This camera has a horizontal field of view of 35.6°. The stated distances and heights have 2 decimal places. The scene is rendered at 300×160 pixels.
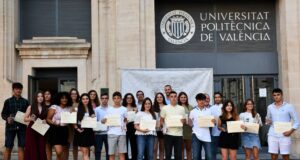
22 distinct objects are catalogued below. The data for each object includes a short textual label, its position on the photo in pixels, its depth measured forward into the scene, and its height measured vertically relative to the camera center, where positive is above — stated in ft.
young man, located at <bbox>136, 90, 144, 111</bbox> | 40.88 +0.00
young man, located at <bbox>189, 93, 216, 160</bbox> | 36.45 -2.79
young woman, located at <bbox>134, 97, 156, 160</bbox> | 36.86 -2.79
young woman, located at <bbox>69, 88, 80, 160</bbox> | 37.29 -0.34
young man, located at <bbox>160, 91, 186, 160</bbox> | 36.73 -2.55
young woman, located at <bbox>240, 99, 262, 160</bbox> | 37.45 -3.09
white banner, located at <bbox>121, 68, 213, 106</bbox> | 47.85 +1.77
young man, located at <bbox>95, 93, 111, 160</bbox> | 37.24 -2.79
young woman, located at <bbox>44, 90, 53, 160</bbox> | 36.32 -0.53
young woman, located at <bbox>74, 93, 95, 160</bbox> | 36.01 -2.45
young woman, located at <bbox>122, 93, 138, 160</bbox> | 38.17 -2.22
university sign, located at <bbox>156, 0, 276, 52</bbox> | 56.08 +8.56
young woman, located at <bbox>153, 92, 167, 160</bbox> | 38.45 -2.45
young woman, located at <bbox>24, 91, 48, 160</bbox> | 35.91 -2.71
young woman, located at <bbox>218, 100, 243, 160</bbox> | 36.60 -2.83
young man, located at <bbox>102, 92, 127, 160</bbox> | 36.58 -2.73
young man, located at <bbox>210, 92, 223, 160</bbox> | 39.68 -2.54
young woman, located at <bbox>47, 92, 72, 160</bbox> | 36.22 -2.11
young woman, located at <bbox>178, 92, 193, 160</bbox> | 38.28 -2.69
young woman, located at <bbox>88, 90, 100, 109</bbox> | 37.56 -0.03
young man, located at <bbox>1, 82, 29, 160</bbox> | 37.86 -1.48
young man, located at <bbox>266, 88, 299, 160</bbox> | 34.53 -2.13
